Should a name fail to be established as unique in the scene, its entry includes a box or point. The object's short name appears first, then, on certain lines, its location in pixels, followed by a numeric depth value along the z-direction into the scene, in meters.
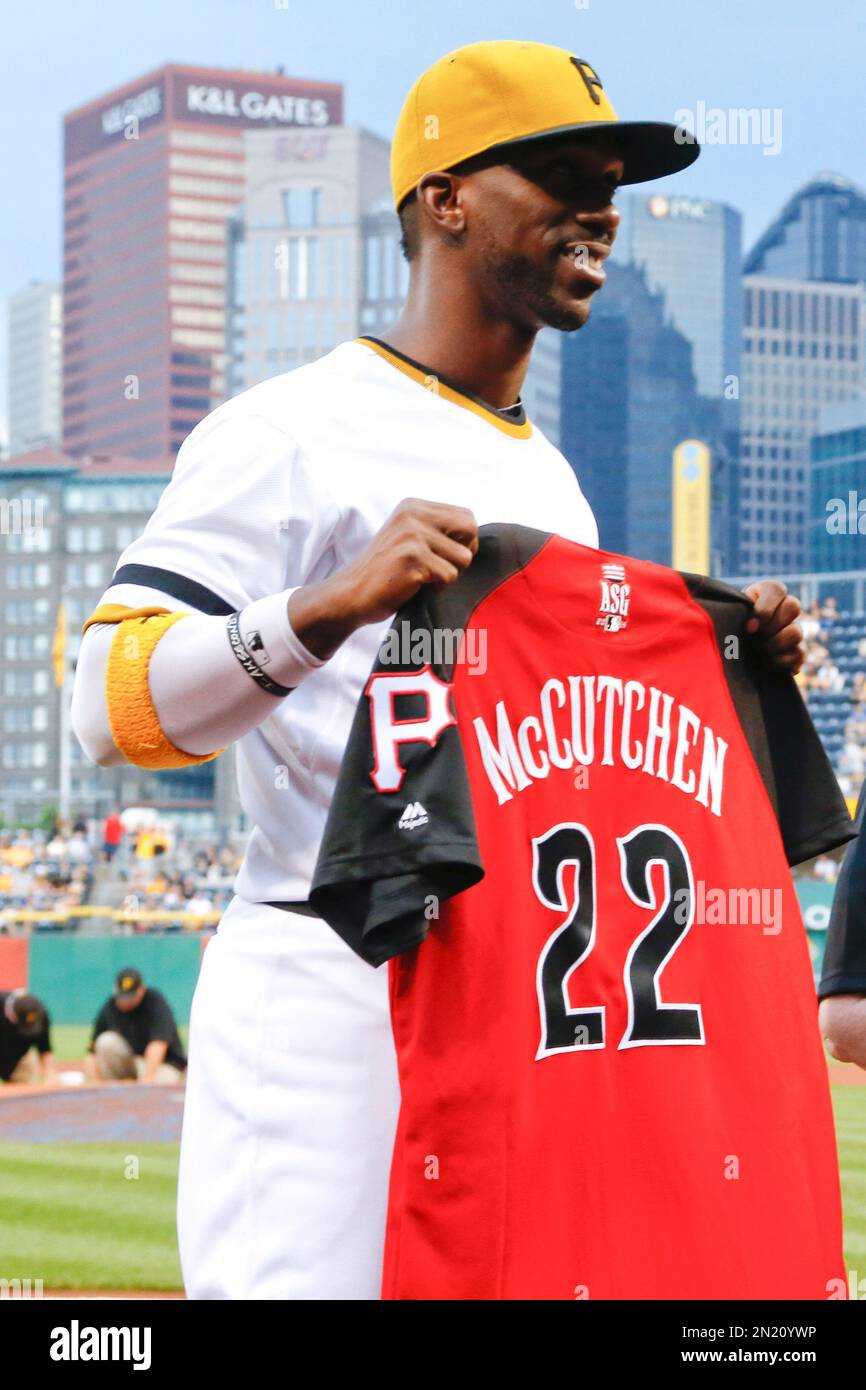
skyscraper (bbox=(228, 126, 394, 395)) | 100.44
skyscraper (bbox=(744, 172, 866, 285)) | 109.00
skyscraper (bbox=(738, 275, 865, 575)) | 101.19
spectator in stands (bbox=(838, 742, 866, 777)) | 35.69
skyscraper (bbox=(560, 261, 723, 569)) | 90.81
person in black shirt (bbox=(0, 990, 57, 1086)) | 11.95
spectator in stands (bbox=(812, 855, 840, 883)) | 25.80
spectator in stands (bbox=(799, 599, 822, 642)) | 41.50
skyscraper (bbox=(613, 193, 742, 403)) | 93.62
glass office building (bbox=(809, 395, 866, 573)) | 77.31
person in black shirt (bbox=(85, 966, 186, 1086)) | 11.67
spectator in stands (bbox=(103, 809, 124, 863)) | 43.09
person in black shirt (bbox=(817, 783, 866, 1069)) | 2.26
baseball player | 2.12
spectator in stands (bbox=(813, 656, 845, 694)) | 39.91
